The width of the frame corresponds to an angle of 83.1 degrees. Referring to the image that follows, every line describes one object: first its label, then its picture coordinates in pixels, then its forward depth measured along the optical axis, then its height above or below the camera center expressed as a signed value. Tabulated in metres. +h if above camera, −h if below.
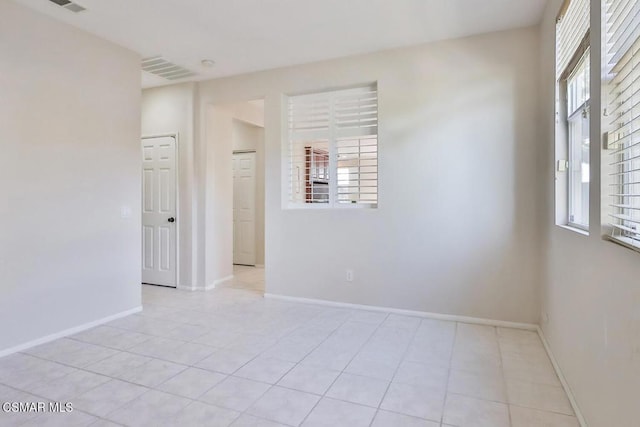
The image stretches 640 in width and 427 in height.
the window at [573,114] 2.09 +0.57
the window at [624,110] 1.37 +0.37
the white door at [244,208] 6.38 -0.10
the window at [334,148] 3.89 +0.62
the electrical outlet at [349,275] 3.92 -0.80
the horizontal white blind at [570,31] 2.02 +1.06
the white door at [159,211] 4.78 -0.11
